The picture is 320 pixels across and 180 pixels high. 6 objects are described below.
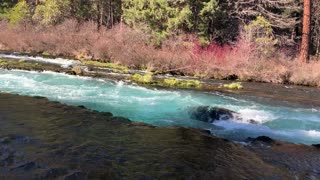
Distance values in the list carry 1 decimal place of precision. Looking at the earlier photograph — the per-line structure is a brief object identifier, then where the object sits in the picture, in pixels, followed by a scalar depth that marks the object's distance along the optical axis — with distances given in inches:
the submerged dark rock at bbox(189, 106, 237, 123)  306.1
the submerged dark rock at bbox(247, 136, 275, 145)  238.5
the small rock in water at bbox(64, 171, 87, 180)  158.5
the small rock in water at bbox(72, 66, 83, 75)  541.6
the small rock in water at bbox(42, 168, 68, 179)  158.4
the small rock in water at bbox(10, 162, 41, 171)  163.4
